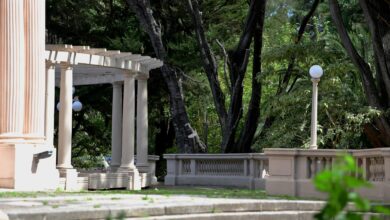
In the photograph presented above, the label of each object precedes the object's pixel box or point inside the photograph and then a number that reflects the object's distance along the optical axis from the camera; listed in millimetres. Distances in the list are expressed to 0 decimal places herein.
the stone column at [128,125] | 28250
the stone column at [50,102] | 25064
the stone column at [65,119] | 25344
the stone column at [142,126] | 30469
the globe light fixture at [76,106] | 30688
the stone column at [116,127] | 30703
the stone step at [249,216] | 12305
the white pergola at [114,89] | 25219
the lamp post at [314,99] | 18438
